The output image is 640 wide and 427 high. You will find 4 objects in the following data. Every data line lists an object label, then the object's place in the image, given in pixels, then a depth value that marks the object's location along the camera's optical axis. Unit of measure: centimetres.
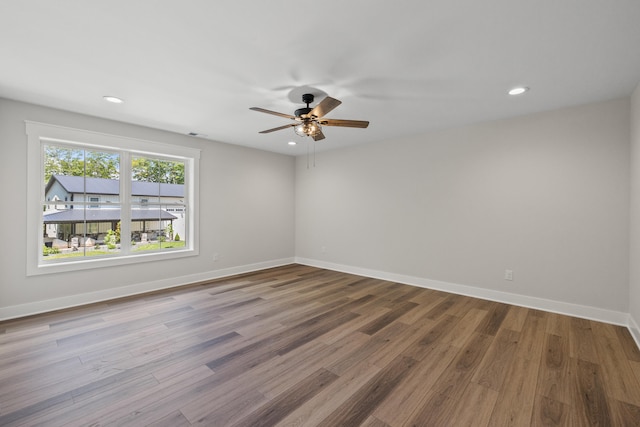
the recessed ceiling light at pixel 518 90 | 288
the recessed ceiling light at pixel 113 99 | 314
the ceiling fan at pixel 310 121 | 288
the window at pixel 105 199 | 349
